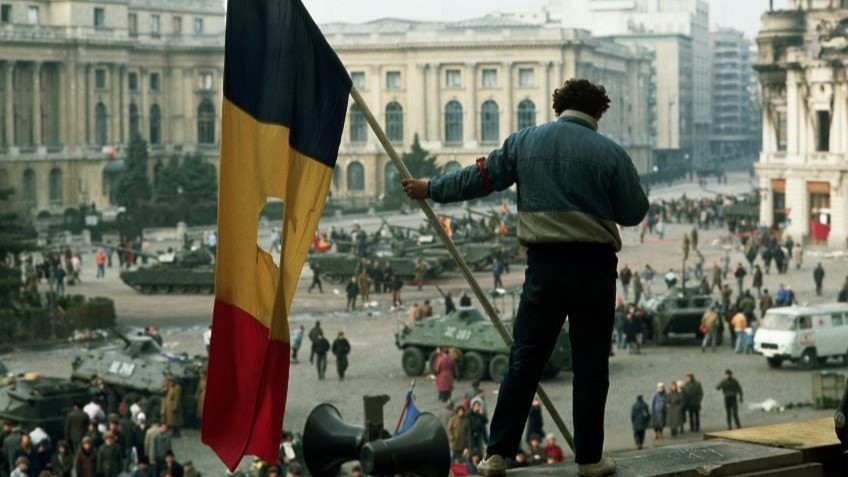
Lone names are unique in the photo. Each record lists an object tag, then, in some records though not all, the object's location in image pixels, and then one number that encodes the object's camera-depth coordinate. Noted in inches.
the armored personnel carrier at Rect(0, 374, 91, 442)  1002.7
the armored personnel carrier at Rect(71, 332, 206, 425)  1087.6
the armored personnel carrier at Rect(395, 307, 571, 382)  1232.8
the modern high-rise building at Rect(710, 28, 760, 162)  7642.7
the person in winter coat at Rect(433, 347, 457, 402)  1131.9
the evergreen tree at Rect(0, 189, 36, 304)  1543.9
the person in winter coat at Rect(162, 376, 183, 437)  1047.0
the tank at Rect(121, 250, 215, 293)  2000.5
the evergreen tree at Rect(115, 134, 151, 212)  3132.4
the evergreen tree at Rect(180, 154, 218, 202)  3061.0
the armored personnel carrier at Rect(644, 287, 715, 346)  1439.5
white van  1277.1
